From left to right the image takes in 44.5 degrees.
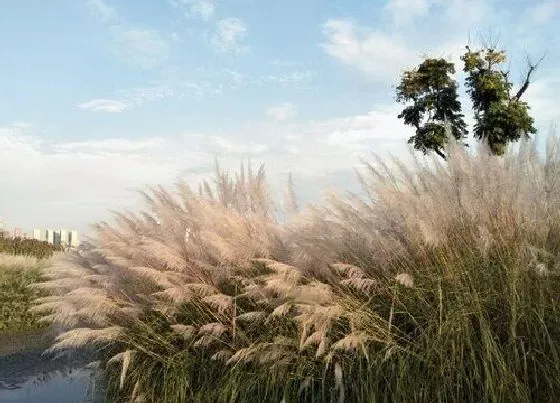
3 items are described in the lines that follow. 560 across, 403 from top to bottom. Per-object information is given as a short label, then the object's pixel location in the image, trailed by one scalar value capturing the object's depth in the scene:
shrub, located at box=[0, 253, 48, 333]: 10.06
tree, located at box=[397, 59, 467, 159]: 22.78
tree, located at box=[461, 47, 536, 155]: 20.48
